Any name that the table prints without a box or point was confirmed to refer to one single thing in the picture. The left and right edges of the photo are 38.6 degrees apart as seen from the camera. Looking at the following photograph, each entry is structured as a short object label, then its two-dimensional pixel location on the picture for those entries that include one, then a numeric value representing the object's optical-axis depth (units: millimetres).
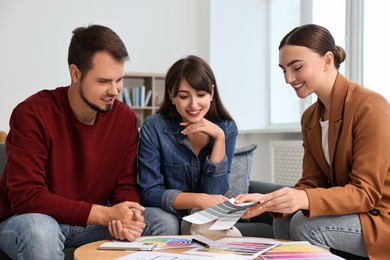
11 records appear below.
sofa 2436
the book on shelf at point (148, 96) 5758
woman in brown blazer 1807
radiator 5012
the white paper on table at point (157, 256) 1454
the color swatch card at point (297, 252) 1458
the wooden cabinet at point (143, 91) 5715
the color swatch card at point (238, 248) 1502
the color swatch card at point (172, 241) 1643
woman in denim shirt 2201
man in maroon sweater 1839
